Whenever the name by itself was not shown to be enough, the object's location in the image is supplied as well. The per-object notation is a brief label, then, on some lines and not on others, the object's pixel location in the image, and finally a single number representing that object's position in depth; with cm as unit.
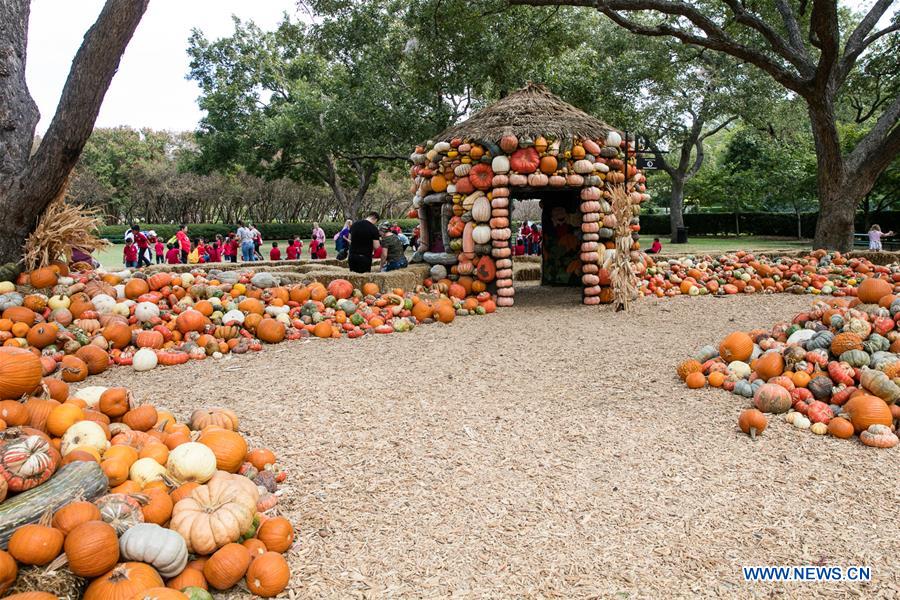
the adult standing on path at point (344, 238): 1554
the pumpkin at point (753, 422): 439
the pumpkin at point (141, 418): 380
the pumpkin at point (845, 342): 493
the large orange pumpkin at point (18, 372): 346
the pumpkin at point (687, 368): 577
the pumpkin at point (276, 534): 293
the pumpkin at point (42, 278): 762
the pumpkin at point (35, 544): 238
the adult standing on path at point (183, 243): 1675
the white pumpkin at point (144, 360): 666
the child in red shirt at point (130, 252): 1513
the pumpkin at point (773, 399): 474
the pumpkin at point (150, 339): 712
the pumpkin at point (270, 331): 792
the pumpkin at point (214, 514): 276
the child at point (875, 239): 1700
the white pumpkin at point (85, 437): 324
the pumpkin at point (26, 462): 266
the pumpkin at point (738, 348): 574
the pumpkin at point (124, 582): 231
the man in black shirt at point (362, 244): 1068
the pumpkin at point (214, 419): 409
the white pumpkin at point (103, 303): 755
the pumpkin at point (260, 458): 376
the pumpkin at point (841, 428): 434
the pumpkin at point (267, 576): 267
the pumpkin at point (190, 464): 320
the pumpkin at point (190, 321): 755
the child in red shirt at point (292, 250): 1625
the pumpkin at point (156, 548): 251
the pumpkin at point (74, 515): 252
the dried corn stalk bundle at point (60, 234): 782
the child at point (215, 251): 1667
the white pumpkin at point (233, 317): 791
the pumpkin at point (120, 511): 265
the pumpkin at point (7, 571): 227
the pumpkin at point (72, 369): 608
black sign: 1083
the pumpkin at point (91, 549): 239
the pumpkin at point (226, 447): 349
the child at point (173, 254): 1725
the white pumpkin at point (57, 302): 742
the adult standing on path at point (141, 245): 1474
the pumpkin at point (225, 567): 266
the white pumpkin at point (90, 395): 407
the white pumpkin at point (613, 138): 1070
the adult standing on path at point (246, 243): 1684
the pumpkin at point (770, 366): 517
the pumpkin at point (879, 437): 417
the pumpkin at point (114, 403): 384
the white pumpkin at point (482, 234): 1050
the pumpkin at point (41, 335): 655
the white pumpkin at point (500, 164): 1020
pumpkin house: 1027
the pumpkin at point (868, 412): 430
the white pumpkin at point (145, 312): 752
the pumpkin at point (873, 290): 591
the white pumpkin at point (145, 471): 312
